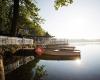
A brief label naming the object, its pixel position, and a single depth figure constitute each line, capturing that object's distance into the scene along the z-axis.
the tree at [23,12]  10.73
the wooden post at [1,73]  3.38
